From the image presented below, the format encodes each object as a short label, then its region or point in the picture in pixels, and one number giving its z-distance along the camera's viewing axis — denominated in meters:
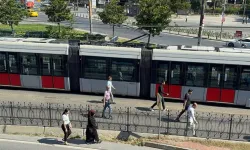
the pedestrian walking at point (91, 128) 12.55
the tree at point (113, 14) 38.19
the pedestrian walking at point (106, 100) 15.37
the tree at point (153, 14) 32.00
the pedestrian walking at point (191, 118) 13.43
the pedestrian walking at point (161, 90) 16.17
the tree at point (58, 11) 37.22
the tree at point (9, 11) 37.19
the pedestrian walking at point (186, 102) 14.98
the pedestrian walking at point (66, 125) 12.53
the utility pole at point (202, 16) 27.83
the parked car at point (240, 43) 36.09
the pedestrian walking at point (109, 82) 16.67
